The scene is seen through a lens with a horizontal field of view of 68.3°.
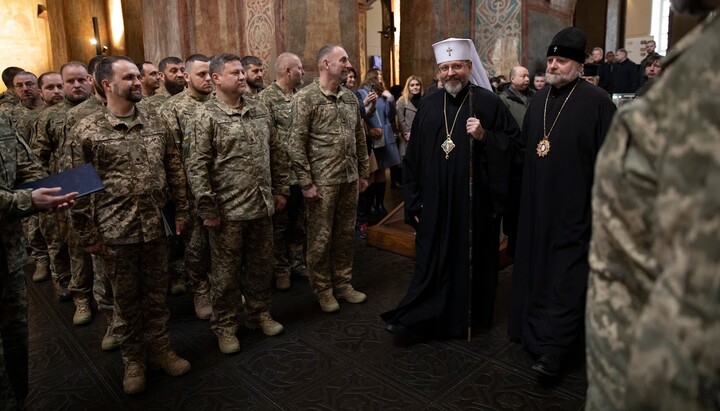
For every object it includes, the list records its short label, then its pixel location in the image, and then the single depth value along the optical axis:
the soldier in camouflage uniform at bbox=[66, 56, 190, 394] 3.15
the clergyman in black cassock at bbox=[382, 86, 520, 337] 3.81
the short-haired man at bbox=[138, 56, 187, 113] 5.61
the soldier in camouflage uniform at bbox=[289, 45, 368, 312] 4.34
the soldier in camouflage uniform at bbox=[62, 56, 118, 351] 3.13
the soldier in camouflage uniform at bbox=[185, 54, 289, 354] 3.61
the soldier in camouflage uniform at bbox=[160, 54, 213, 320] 4.48
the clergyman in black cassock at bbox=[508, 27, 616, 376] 3.29
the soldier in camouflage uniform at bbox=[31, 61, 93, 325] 4.54
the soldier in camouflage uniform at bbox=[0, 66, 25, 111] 6.70
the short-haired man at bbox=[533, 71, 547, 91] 7.93
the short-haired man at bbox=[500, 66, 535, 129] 6.48
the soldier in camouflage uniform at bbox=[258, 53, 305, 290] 5.18
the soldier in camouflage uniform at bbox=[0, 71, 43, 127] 6.12
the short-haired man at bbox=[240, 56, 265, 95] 5.14
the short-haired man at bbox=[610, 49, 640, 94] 12.28
